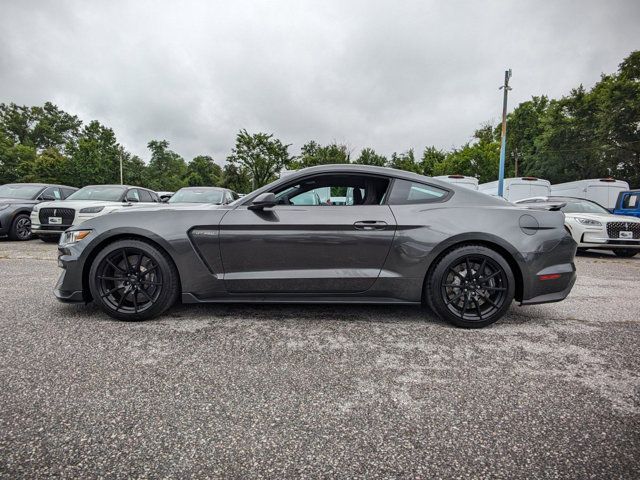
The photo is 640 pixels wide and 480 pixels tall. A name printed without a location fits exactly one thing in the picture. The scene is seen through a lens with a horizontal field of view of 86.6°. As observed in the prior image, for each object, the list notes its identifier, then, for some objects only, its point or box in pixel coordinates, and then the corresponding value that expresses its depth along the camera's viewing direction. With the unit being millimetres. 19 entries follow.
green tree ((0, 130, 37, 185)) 37438
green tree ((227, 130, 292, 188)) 47344
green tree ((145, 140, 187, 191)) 57744
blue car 9453
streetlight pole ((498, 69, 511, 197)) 16134
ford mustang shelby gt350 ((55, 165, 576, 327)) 2732
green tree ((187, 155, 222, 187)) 72938
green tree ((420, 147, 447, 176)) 46531
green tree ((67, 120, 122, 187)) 36562
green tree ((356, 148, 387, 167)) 40281
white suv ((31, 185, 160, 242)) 7426
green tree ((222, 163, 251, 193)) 55750
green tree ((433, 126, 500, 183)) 39969
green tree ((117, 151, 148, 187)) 46906
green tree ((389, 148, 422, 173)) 42875
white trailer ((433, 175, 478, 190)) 12359
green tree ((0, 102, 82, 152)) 56406
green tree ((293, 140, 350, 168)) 37844
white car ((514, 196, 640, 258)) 7484
